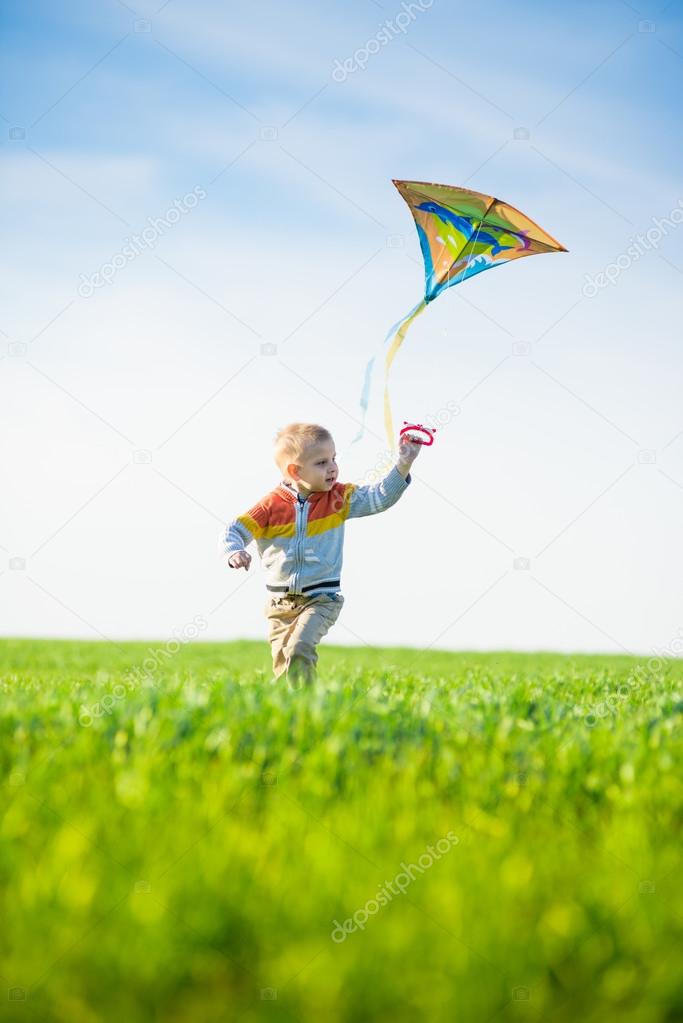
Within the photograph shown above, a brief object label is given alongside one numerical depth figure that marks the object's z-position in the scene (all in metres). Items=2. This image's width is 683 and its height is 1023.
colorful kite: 7.39
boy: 7.51
